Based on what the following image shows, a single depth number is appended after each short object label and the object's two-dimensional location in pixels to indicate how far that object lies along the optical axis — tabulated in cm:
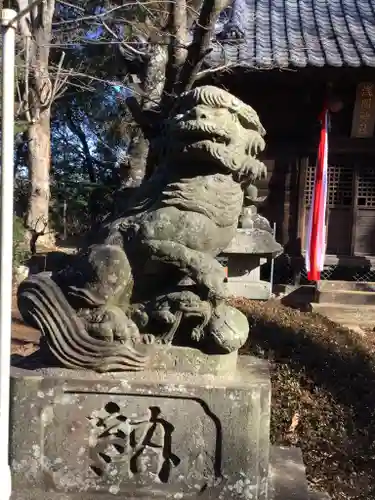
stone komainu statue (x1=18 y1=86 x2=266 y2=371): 231
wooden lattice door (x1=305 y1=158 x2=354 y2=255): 962
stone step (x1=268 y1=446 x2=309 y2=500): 242
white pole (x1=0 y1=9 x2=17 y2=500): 191
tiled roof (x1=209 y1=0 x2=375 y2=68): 845
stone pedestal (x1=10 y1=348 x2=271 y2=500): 228
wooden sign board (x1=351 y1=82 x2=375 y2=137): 916
